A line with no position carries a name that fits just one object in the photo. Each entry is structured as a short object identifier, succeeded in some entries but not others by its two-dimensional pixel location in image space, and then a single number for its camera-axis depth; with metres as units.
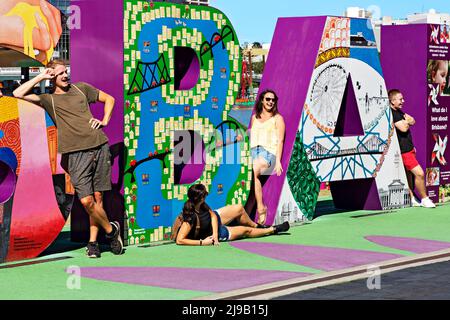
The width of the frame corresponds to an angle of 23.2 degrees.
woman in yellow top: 15.16
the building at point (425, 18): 155.96
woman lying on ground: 13.18
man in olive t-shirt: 12.27
